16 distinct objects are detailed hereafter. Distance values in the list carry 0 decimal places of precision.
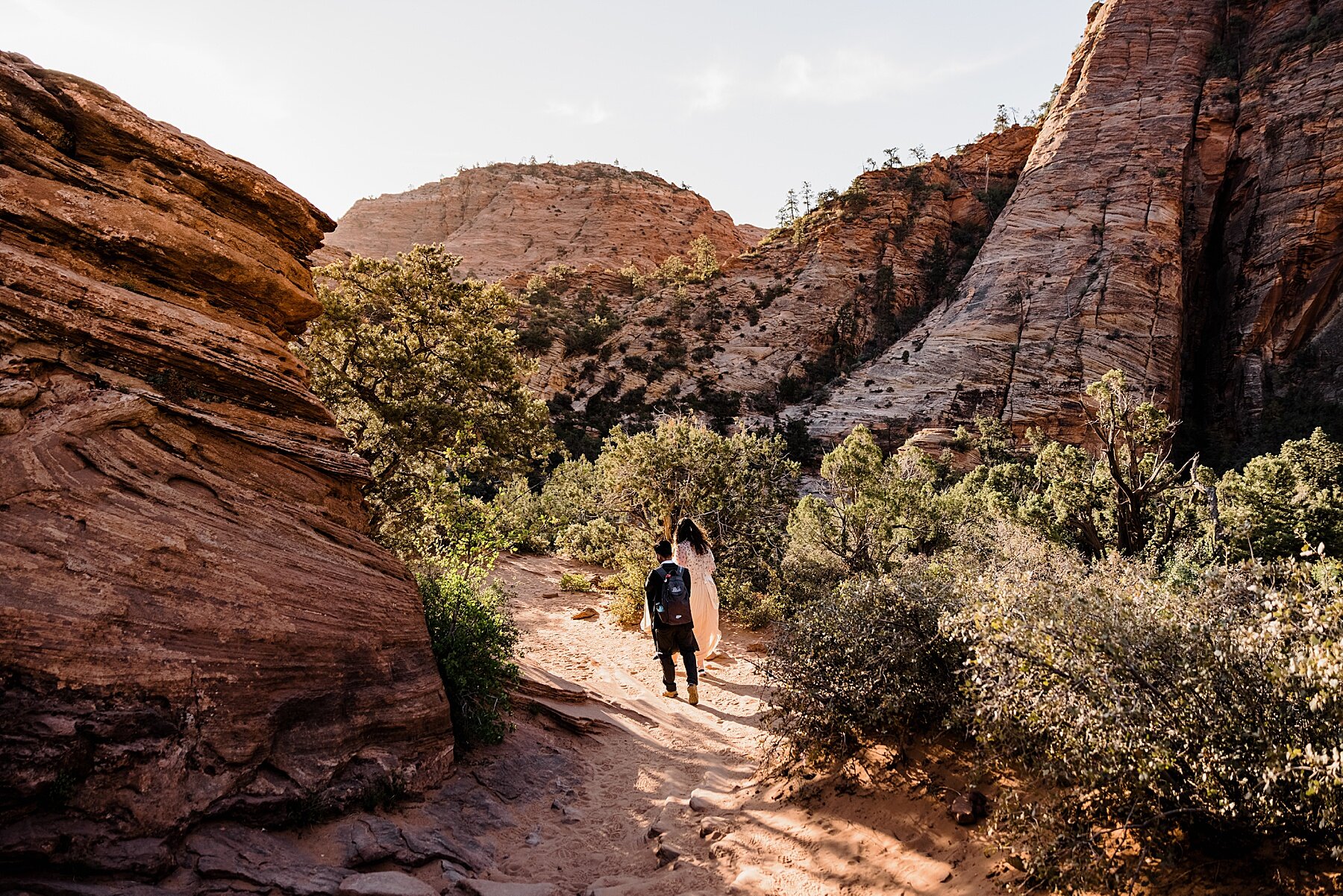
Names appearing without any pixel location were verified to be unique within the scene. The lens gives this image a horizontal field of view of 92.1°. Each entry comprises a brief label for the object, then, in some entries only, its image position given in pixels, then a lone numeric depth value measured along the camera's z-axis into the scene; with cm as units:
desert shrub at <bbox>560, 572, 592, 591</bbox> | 1666
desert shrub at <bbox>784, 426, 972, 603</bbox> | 1431
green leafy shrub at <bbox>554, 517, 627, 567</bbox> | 1713
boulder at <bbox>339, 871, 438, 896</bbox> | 356
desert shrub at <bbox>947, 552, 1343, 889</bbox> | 279
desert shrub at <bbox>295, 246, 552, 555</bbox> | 907
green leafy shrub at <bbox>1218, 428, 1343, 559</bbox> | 1633
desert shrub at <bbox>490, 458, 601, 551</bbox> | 2270
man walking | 816
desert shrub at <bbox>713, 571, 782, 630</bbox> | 1316
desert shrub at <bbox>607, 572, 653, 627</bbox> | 1319
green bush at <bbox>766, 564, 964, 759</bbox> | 480
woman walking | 977
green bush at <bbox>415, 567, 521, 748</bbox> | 611
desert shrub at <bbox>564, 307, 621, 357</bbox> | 5619
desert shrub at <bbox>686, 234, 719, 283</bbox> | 6571
